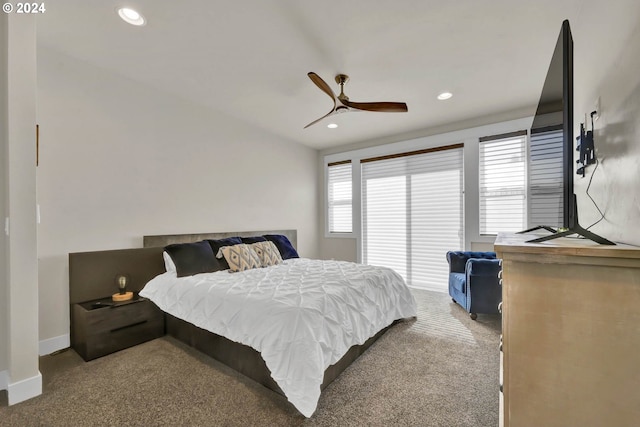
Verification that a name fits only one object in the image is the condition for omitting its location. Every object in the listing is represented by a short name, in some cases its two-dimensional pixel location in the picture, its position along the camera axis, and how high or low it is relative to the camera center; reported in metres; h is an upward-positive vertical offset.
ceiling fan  2.69 +1.05
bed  1.66 -0.78
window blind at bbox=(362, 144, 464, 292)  4.31 -0.02
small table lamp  2.67 -0.77
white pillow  2.89 -0.54
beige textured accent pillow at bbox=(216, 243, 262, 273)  3.03 -0.50
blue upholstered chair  2.96 -0.84
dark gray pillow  2.81 -0.48
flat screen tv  1.10 +0.36
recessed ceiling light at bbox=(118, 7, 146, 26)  2.00 +1.47
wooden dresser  0.86 -0.42
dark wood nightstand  2.33 -1.01
